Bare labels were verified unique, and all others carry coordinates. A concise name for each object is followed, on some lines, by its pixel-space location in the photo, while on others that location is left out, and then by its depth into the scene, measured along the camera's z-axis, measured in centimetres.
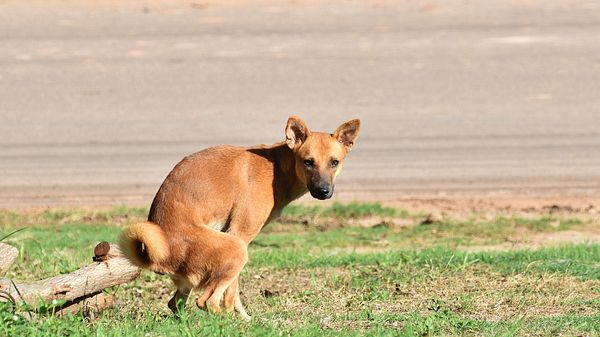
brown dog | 1645
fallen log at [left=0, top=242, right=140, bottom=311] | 1591
